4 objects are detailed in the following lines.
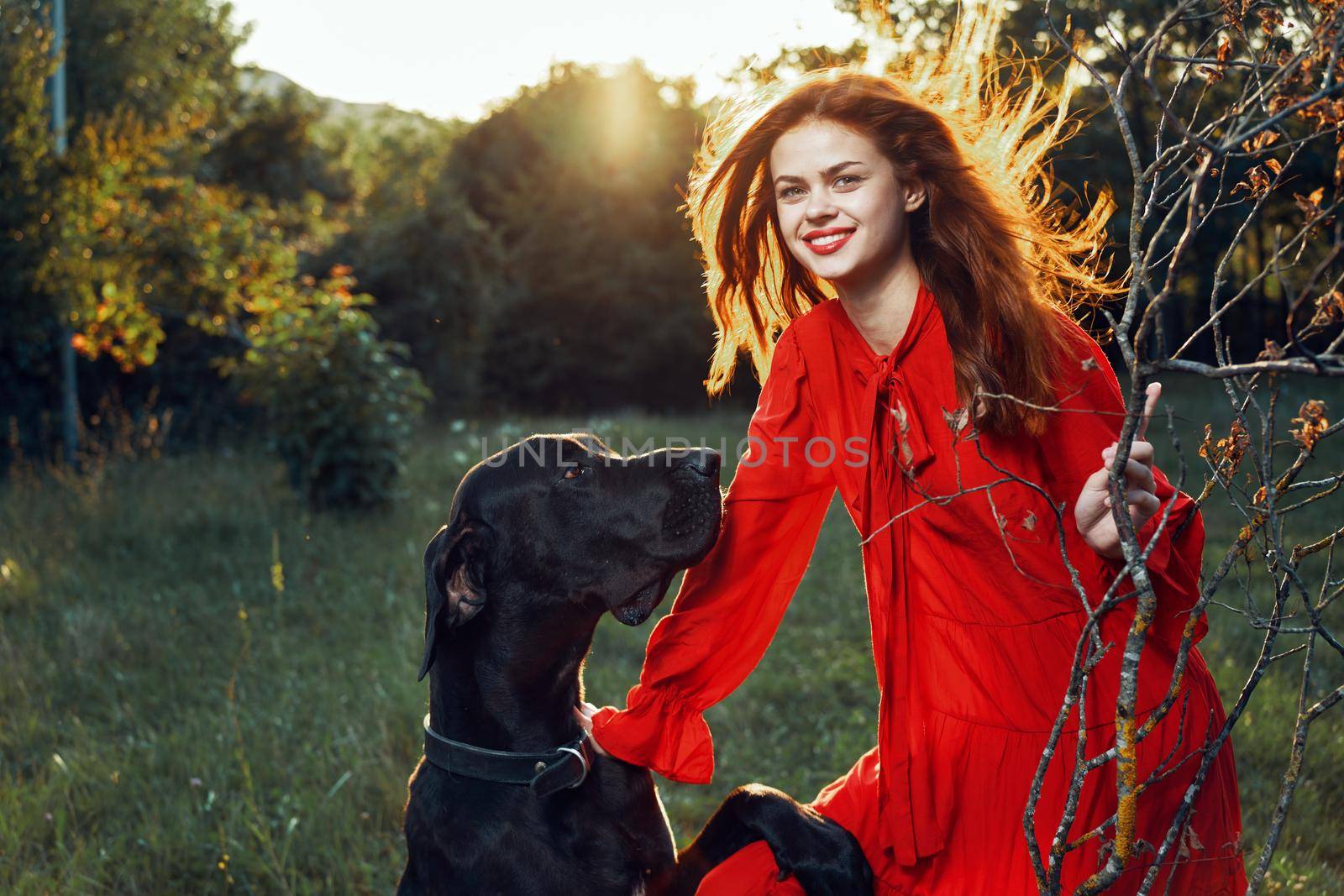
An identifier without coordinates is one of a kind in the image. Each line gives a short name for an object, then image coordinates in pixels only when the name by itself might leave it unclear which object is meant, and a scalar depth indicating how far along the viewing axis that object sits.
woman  2.11
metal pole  9.85
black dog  2.29
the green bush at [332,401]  7.62
